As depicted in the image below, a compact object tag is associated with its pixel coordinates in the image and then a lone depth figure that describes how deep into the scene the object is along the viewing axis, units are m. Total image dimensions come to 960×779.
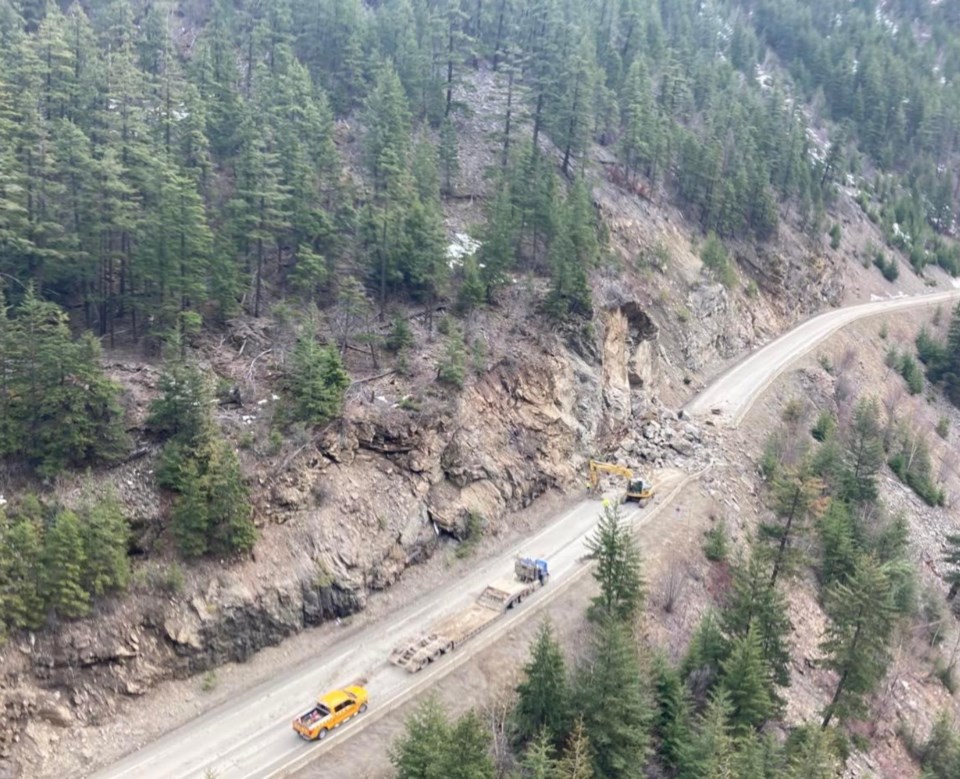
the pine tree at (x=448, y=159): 64.56
